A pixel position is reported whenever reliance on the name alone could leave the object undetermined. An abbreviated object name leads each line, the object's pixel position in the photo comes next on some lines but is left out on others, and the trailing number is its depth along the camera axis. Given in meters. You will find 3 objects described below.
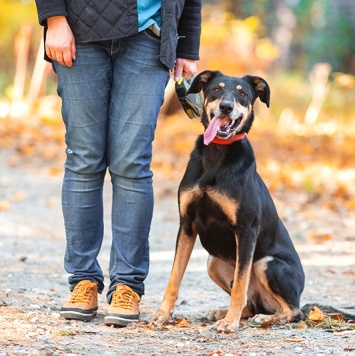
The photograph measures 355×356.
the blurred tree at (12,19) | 35.28
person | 8.05
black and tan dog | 8.48
